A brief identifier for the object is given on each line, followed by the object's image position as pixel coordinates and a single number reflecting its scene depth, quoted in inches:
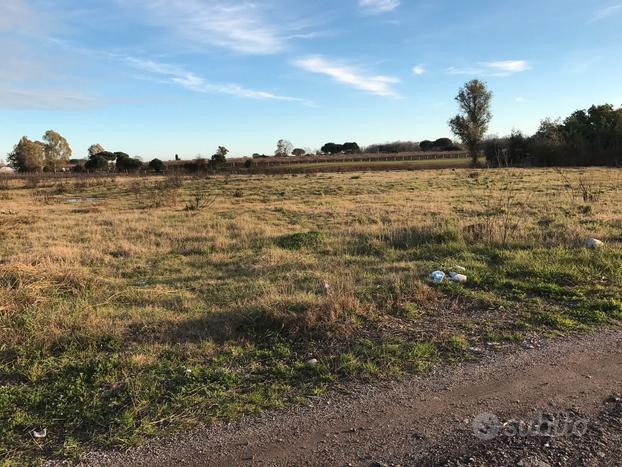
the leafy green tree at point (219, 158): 2478.6
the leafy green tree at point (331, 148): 5620.1
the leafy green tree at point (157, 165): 2684.1
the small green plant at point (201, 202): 869.1
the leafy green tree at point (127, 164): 2898.6
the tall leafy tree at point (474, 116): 2723.9
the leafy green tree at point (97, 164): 3030.3
